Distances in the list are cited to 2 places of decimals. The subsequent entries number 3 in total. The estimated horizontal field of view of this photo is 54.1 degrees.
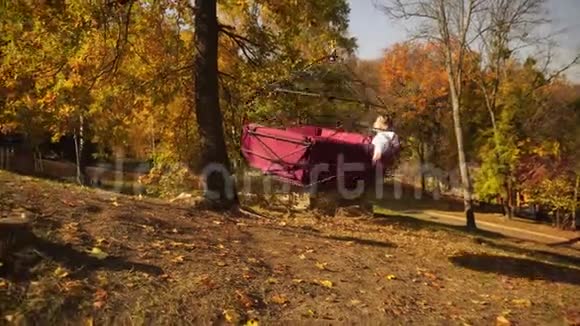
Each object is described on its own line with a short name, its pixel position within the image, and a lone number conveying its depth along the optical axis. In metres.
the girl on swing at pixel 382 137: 7.76
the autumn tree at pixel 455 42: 21.92
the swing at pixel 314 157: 8.73
